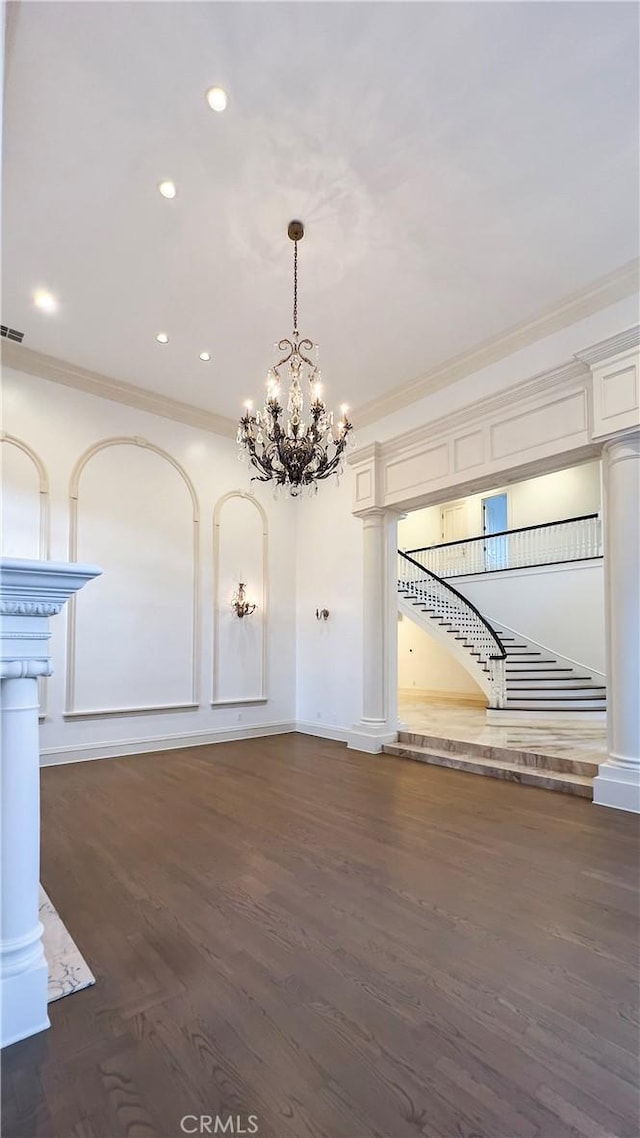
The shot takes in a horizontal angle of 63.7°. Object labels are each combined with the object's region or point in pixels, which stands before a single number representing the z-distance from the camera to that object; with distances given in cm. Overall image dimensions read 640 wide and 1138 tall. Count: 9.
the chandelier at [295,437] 391
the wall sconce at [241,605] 718
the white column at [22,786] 166
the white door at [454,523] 1387
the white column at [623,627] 404
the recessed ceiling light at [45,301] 472
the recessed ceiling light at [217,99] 295
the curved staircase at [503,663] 815
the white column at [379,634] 640
